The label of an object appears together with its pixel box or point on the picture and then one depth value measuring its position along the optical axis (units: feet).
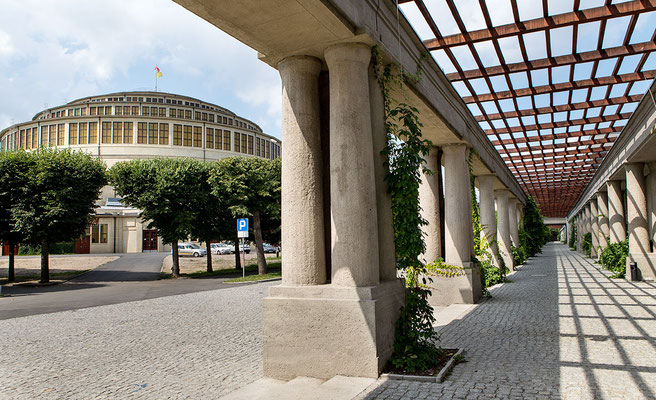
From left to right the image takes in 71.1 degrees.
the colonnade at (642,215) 48.70
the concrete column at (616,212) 58.85
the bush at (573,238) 149.48
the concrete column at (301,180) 17.47
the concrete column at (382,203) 18.45
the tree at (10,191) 71.56
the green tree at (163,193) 81.20
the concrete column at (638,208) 49.78
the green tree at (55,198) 71.36
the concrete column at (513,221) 82.48
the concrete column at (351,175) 16.71
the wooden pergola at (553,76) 24.54
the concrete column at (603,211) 75.97
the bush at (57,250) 157.48
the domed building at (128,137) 177.68
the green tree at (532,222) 109.60
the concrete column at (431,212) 35.58
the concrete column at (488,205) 55.14
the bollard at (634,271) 48.01
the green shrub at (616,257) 53.47
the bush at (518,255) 77.00
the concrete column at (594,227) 89.20
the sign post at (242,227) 68.95
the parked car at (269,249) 171.94
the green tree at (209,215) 85.15
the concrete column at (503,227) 68.33
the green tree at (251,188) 80.38
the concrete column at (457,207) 35.40
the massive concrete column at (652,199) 48.96
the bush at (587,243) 98.94
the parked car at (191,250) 146.72
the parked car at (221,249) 156.25
